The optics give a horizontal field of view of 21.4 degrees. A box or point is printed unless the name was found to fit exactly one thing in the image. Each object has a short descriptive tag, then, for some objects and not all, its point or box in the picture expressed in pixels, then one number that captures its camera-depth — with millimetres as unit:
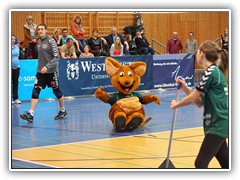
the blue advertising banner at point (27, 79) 19248
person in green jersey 7215
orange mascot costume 13047
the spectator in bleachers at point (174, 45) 26500
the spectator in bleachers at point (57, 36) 20828
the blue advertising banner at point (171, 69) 22406
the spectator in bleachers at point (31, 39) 20828
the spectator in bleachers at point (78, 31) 22172
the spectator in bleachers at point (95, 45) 21850
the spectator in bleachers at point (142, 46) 23989
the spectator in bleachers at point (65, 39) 21000
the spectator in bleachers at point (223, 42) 22819
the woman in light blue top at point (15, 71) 18391
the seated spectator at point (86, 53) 20856
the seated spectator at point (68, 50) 20297
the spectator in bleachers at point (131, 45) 23922
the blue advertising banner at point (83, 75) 19734
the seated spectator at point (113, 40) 22969
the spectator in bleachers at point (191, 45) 26719
